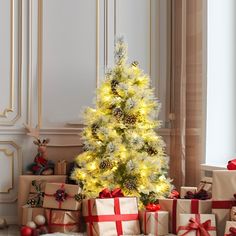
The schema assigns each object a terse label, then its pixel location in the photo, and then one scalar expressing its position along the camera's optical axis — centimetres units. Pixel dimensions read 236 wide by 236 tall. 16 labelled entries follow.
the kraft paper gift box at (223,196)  317
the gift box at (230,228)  294
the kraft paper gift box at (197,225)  306
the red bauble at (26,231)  386
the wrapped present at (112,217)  335
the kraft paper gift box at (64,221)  384
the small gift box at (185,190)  384
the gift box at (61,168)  455
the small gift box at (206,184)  376
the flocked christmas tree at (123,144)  393
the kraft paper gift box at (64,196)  381
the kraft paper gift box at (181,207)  326
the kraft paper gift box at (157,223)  333
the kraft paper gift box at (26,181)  439
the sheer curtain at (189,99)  448
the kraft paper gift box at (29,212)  410
